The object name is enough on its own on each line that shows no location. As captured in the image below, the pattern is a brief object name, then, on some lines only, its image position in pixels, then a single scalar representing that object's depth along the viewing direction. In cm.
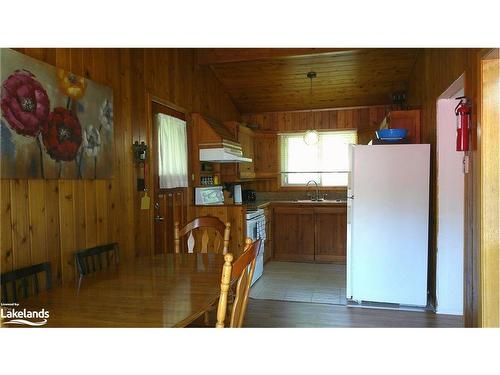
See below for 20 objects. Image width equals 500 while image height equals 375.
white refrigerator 323
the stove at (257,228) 401
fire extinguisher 217
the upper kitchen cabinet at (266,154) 587
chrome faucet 560
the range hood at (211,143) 407
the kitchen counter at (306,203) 505
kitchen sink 526
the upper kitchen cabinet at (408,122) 378
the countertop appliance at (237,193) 505
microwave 410
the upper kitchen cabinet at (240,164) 483
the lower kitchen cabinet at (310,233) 507
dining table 137
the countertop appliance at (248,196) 549
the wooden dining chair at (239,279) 139
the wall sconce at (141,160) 296
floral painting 179
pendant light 470
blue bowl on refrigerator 336
